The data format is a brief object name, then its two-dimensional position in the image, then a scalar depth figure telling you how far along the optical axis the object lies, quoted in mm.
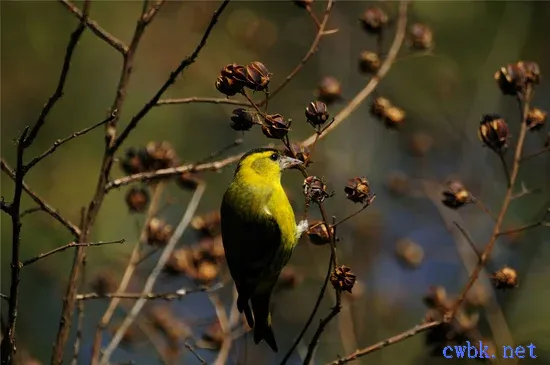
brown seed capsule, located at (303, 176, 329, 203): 4293
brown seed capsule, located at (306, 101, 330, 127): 4340
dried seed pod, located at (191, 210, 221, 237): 6094
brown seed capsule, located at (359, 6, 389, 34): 5910
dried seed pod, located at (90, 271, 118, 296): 6647
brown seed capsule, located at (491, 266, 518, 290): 4930
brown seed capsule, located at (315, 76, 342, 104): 5609
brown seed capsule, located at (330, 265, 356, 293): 4137
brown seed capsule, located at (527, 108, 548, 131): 4973
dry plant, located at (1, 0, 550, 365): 4012
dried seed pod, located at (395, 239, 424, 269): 7547
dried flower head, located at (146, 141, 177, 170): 5738
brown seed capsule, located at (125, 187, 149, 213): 5949
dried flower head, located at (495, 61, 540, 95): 4912
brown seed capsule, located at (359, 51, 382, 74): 5762
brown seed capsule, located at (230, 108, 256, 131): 4379
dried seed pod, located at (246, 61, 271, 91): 4285
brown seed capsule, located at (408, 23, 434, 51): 6230
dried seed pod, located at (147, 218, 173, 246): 5789
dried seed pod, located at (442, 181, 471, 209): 5105
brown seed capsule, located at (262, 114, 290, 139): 4129
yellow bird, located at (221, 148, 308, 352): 5687
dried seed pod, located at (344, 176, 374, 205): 4449
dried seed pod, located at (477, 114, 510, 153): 4766
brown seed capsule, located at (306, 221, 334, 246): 4621
